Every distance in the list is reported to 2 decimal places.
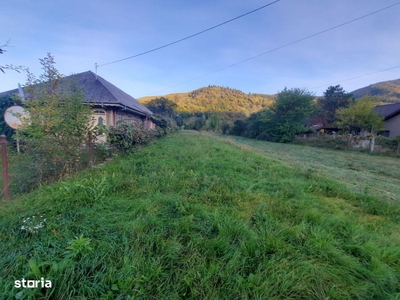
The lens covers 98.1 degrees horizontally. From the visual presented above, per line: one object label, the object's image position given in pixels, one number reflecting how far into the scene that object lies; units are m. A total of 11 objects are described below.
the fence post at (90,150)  4.36
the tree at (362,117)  18.17
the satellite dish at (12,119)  5.34
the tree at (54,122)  3.54
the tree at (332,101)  28.07
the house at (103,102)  9.66
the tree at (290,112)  23.62
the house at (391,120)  19.36
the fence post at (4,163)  2.77
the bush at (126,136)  5.45
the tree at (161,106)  33.78
